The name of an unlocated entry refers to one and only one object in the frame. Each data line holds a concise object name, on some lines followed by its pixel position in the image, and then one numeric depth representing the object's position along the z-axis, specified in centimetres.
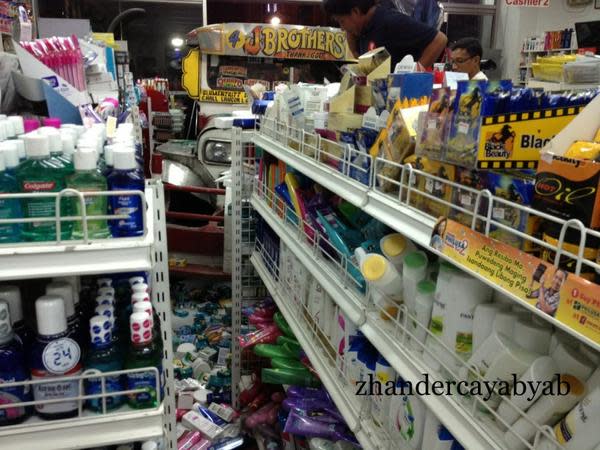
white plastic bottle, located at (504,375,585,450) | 74
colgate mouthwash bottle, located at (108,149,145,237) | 99
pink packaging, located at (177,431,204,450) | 223
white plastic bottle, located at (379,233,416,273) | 122
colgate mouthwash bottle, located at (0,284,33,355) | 103
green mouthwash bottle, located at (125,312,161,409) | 106
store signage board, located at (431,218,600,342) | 61
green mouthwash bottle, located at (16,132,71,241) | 94
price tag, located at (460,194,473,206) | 92
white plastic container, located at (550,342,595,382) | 76
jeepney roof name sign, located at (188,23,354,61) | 495
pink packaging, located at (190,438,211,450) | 223
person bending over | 211
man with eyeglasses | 296
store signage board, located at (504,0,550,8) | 610
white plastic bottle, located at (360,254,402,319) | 119
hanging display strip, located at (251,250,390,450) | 130
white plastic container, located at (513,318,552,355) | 84
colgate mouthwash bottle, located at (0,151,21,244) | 92
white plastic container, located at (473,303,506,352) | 91
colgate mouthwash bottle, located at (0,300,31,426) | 99
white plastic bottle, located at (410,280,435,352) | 108
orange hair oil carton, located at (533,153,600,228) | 65
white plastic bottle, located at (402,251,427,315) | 115
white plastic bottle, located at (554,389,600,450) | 67
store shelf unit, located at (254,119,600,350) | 67
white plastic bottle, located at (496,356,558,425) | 77
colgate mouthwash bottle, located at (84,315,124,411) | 104
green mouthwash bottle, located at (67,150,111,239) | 97
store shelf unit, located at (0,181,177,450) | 92
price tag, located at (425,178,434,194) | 107
